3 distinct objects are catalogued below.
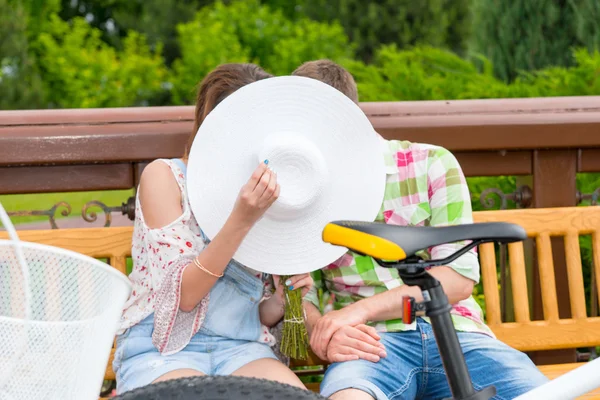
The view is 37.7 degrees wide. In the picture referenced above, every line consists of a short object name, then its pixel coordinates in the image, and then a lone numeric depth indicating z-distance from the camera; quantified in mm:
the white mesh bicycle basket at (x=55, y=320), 1455
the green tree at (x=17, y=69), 10406
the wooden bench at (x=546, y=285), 3168
